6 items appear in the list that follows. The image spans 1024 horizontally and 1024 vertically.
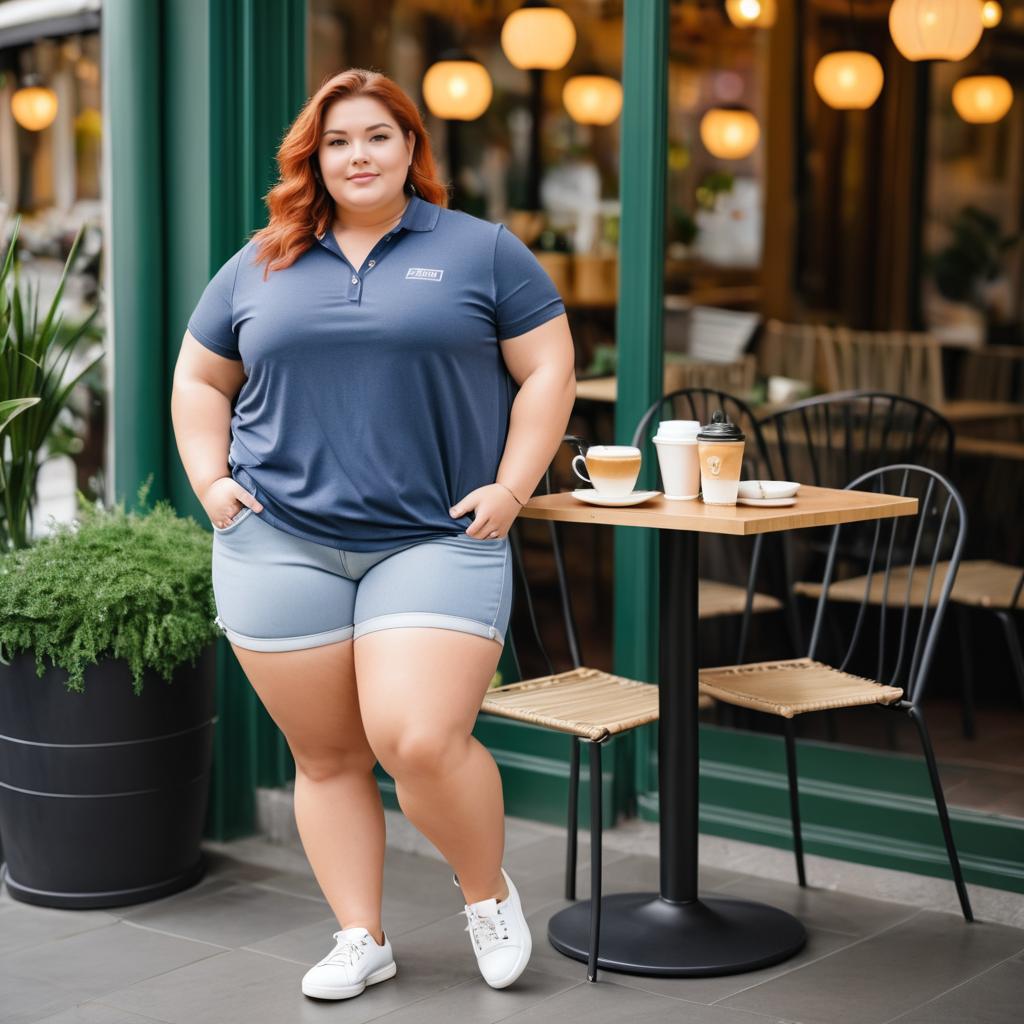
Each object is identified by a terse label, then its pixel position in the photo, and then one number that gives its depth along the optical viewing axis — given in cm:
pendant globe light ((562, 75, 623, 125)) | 741
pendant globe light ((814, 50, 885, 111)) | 713
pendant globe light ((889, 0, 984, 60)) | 534
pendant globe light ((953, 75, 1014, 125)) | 805
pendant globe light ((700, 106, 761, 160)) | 852
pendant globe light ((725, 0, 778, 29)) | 836
